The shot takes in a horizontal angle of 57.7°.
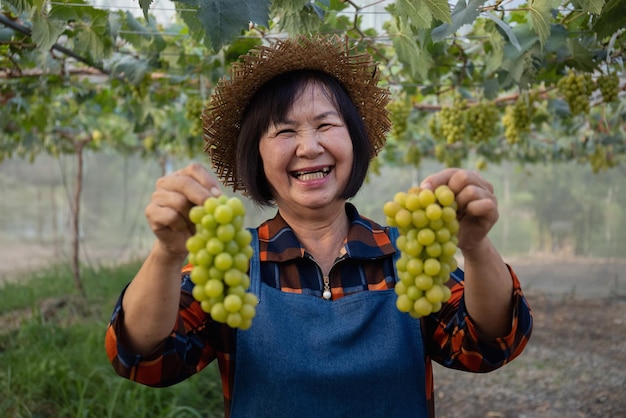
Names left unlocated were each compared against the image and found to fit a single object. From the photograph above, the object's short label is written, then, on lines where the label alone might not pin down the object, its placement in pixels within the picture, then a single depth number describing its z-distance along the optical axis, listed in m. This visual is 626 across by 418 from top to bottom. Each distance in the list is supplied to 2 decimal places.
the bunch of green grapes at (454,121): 3.58
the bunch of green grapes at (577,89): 2.79
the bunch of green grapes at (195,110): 3.71
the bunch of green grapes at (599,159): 6.68
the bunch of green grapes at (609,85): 2.75
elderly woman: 1.16
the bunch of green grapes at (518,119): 3.50
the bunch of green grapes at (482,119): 3.50
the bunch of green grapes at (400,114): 3.78
